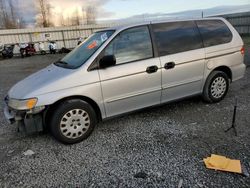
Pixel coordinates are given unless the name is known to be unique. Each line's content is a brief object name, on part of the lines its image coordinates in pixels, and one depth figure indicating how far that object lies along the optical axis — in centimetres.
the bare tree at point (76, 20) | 4036
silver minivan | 356
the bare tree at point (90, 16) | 4196
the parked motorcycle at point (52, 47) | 2011
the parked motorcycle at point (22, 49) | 1900
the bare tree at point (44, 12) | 3675
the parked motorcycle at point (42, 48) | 2034
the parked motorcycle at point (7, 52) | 1849
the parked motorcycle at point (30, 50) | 1922
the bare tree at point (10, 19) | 3775
